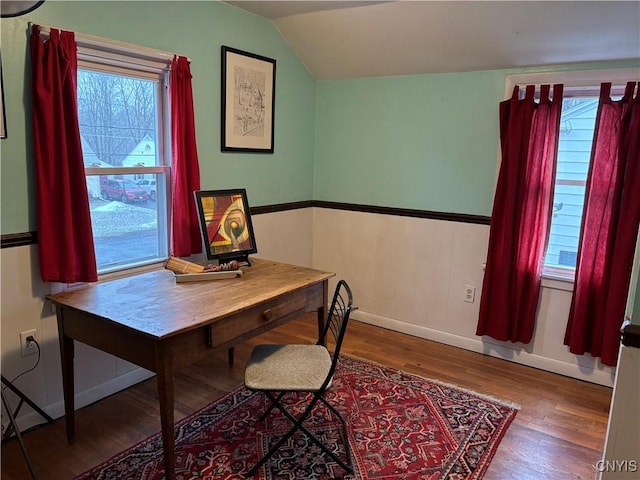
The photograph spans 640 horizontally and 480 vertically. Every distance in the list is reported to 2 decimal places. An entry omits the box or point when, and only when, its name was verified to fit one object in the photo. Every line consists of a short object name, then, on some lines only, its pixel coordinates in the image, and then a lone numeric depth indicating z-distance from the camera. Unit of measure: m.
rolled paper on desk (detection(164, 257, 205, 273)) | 2.41
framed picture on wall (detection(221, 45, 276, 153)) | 3.06
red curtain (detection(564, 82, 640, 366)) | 2.60
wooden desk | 1.77
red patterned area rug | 2.04
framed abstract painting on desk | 2.60
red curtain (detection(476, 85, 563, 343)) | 2.88
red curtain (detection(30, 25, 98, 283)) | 2.09
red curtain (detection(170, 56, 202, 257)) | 2.67
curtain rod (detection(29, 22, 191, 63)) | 2.19
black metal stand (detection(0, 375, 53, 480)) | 2.00
